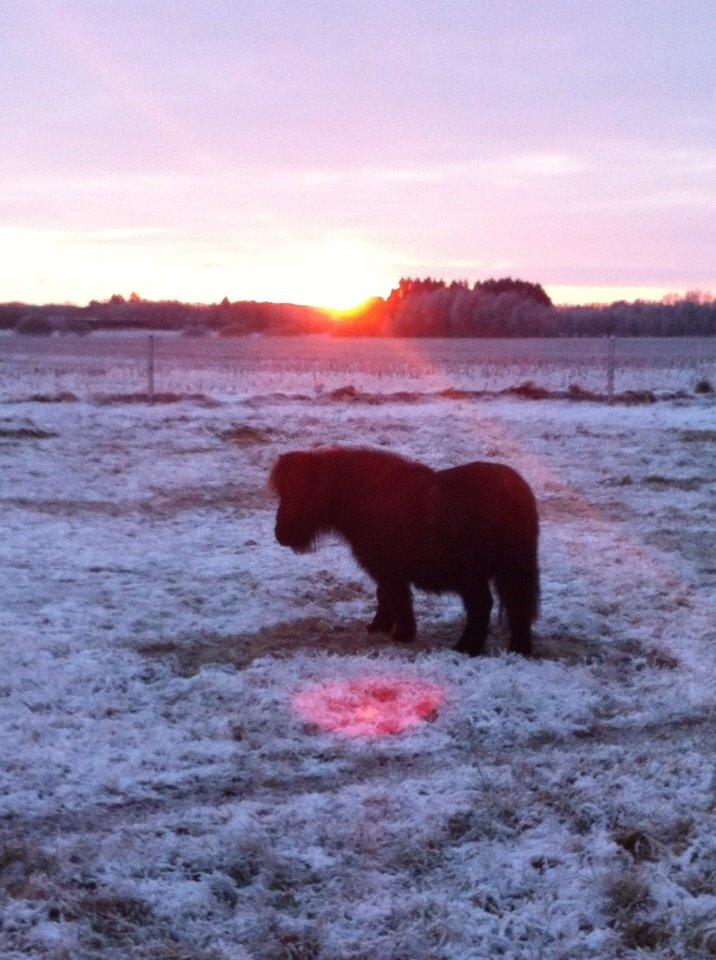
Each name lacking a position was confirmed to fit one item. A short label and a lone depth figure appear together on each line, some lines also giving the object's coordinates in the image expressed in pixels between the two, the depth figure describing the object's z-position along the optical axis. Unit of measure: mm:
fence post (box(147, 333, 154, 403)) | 15883
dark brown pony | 5074
